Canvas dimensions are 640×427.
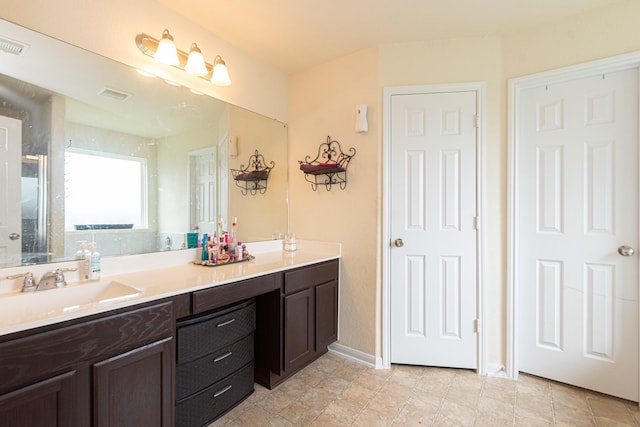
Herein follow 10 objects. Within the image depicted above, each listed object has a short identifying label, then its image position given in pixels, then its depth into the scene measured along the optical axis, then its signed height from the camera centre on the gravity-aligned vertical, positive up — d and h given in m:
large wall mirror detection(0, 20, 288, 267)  1.33 +0.32
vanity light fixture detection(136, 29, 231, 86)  1.71 +0.97
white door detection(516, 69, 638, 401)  1.84 -0.13
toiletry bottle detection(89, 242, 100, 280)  1.48 -0.26
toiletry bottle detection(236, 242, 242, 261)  2.08 -0.28
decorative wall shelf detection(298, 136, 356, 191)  2.40 +0.38
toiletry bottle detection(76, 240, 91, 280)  1.46 -0.27
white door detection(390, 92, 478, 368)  2.16 -0.13
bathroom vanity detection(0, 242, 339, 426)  0.99 -0.61
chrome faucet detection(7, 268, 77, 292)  1.27 -0.30
